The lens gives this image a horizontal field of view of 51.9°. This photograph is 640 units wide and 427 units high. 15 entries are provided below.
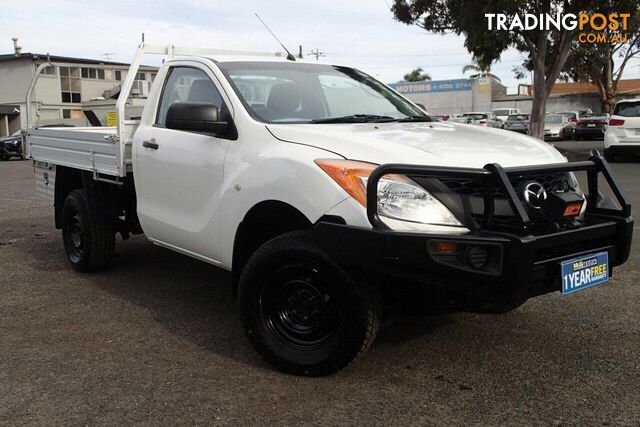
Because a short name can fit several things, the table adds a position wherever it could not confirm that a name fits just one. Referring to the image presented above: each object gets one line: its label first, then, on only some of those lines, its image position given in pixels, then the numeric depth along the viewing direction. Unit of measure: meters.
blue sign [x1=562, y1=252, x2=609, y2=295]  3.26
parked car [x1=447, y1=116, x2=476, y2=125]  33.18
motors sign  53.88
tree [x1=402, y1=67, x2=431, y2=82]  83.00
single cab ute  3.08
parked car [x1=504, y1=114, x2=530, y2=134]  30.92
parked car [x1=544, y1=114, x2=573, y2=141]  32.72
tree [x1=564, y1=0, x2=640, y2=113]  35.19
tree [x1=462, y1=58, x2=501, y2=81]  56.38
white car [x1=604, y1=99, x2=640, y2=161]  16.44
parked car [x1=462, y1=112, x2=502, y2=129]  33.75
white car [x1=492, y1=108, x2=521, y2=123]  43.47
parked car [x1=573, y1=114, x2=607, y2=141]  32.62
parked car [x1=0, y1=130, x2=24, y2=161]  26.45
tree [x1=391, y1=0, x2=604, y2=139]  18.14
